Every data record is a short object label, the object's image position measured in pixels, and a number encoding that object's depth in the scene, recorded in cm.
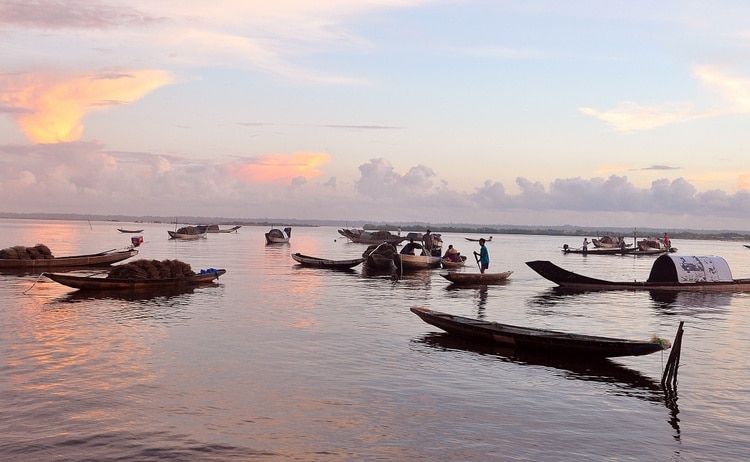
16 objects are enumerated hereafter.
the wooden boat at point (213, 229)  16638
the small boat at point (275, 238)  10235
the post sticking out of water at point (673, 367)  1432
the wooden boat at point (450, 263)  4678
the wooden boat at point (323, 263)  4628
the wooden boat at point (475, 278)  3562
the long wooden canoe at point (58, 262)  4078
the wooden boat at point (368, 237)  9634
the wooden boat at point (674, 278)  3562
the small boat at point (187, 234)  10875
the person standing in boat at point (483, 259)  3700
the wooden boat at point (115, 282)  2867
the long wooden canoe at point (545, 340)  1577
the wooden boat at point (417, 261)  4409
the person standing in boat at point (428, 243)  4869
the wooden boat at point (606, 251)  8612
